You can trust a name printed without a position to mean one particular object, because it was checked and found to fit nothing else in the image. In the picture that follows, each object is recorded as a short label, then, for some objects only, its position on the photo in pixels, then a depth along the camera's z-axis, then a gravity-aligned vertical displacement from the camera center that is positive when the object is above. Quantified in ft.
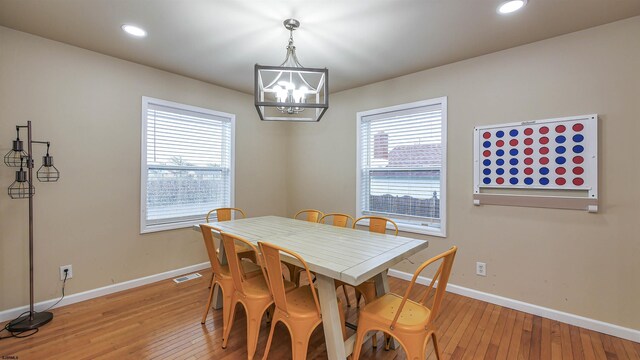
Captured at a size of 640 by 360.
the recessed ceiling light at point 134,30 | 7.91 +4.39
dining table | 5.33 -1.66
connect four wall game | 7.80 +0.60
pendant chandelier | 6.52 +2.25
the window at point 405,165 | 10.72 +0.67
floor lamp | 7.72 -0.23
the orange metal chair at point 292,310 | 5.43 -2.76
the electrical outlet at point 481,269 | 9.50 -3.08
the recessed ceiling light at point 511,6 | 6.68 +4.39
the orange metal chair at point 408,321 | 4.91 -2.70
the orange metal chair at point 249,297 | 6.27 -2.79
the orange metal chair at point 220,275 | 7.10 -2.66
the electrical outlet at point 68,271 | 8.86 -3.06
